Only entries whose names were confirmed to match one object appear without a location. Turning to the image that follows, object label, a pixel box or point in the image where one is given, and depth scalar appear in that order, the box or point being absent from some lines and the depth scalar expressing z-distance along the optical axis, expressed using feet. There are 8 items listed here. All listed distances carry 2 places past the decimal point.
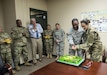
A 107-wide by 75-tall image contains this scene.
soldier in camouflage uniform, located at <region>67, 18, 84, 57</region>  5.93
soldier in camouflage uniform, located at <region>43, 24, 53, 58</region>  9.17
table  2.92
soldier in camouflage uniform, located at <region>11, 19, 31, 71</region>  7.04
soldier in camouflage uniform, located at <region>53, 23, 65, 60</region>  8.99
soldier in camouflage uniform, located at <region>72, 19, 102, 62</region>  4.58
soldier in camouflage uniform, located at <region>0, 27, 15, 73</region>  6.37
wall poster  7.60
